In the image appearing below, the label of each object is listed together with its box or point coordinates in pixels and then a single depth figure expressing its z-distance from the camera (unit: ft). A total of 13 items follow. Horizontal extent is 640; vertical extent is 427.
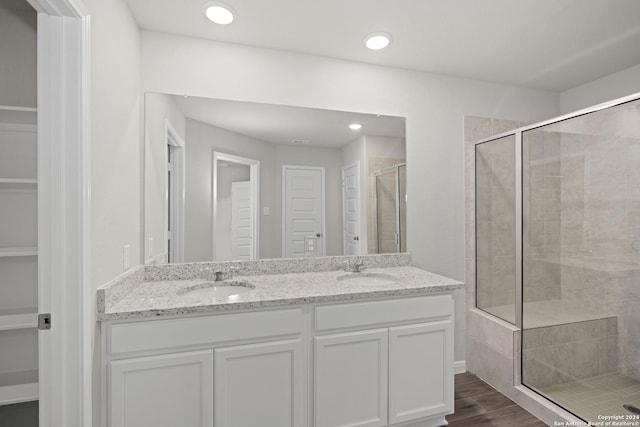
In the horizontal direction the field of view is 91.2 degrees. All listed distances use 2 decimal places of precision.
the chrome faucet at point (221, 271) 6.53
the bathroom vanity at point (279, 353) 4.60
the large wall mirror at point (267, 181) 6.57
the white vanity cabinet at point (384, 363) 5.44
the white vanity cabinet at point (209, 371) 4.54
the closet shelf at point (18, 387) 4.63
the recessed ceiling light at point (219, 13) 5.73
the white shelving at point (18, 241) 4.93
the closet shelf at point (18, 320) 4.59
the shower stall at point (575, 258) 6.34
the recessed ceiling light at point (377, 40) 6.64
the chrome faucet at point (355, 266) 7.26
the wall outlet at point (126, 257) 5.37
